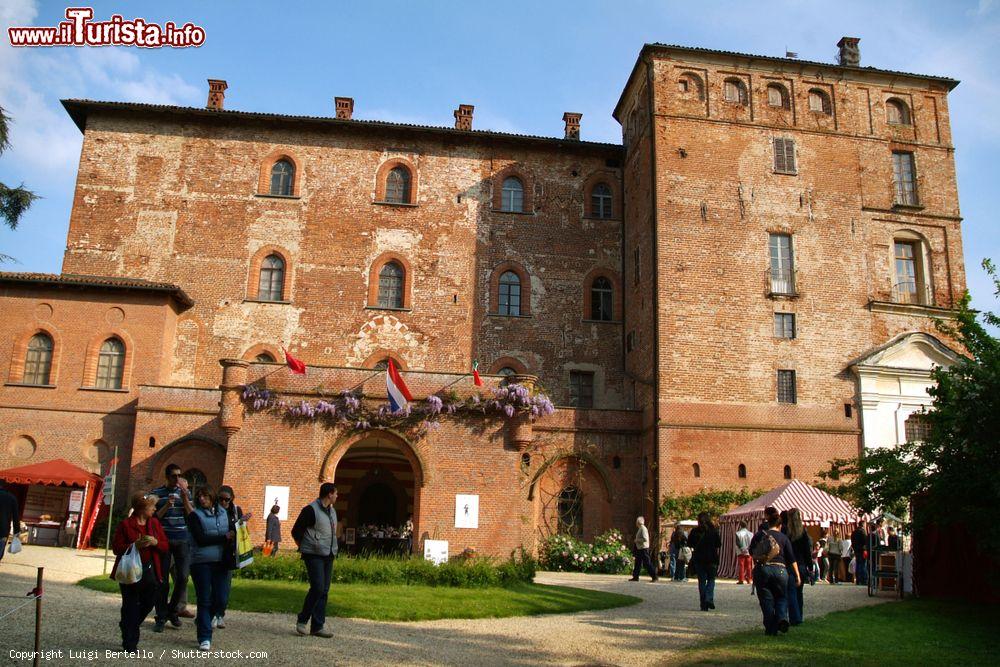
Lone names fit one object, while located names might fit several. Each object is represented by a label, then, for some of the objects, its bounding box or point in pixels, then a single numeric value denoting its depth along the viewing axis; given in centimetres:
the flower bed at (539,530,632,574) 2478
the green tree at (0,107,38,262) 2164
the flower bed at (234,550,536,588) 1628
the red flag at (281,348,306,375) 2217
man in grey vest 983
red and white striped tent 2228
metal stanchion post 693
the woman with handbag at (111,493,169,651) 844
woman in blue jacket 904
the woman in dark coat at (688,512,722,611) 1445
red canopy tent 2475
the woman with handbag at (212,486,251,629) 1002
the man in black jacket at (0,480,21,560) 971
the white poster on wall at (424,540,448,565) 2069
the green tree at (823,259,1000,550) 1434
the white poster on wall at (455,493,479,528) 2184
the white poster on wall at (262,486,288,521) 2153
